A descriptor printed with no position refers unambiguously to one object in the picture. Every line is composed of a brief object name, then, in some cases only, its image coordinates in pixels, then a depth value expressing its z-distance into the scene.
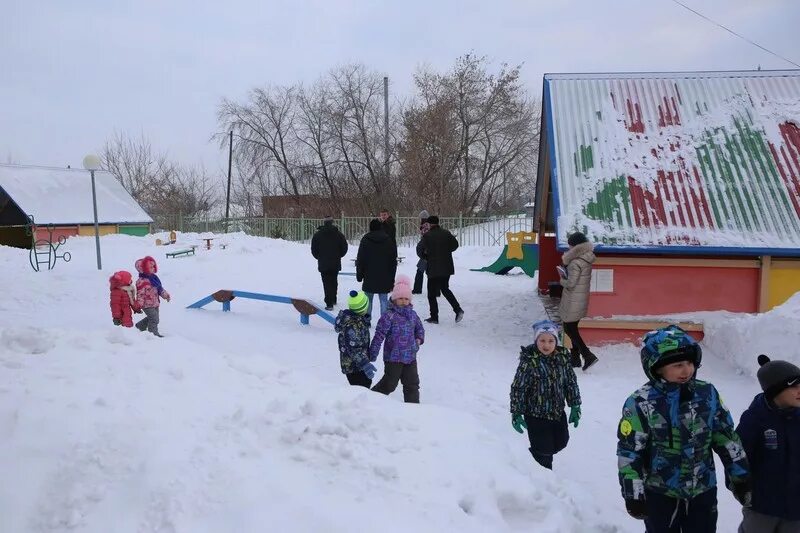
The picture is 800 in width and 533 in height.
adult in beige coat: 7.59
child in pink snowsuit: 8.05
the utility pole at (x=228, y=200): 40.25
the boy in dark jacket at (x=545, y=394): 4.43
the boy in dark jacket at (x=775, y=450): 3.01
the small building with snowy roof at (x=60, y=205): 27.14
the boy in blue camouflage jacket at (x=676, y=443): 2.99
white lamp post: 16.01
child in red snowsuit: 7.95
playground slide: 16.91
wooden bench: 18.31
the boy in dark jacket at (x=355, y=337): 5.73
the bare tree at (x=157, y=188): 46.91
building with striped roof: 7.89
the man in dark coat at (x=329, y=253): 10.73
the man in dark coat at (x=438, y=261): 10.19
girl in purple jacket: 5.75
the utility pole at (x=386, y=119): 34.28
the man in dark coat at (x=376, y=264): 9.65
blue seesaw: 9.43
